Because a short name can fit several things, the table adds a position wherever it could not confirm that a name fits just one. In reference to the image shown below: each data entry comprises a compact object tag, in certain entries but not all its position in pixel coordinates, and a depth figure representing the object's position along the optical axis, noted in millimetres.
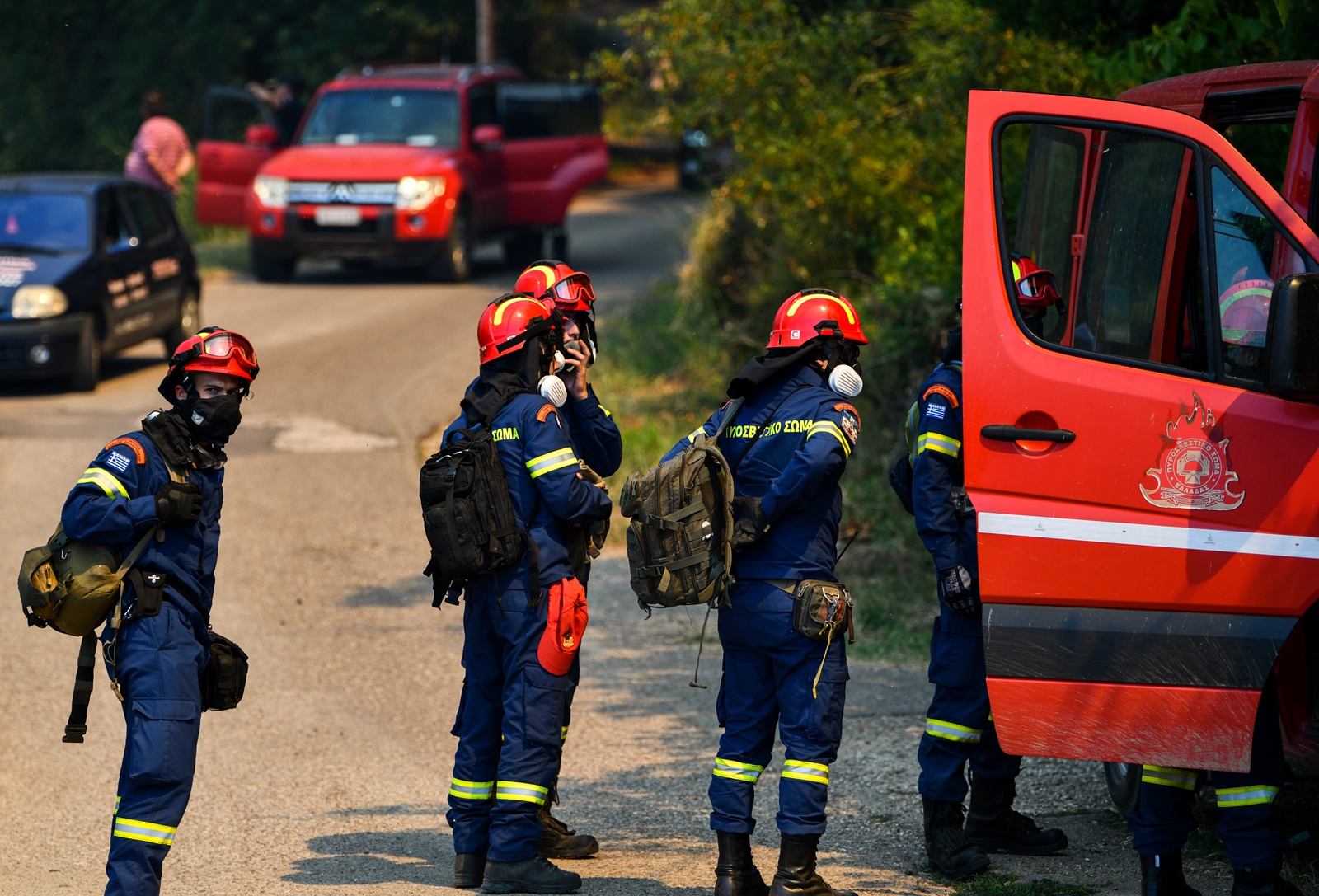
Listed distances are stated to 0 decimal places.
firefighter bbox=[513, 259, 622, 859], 10695
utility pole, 56125
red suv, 32719
